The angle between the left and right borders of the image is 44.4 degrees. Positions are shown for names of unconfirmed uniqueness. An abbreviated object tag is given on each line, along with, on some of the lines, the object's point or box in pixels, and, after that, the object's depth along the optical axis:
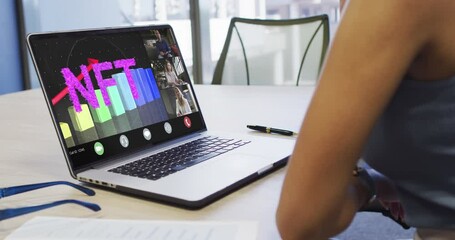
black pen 1.18
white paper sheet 0.70
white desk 0.78
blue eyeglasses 0.77
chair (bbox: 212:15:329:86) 2.30
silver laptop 0.87
